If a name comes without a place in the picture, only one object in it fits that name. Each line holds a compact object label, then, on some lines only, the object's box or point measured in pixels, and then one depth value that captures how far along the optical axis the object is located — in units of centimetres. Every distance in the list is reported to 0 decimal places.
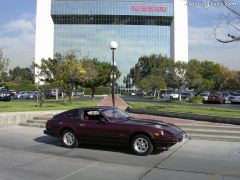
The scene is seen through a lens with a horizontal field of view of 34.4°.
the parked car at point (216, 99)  4331
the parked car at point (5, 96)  4749
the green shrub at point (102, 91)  9656
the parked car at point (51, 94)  5517
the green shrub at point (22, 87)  8467
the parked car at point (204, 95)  4528
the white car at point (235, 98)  4562
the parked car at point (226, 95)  4999
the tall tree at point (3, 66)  2498
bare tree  2133
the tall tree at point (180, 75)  4778
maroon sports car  1084
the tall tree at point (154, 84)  6433
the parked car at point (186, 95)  5546
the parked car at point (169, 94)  5829
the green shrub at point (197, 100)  4251
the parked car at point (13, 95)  5999
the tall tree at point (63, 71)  3125
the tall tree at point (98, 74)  4116
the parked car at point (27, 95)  6222
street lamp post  2225
